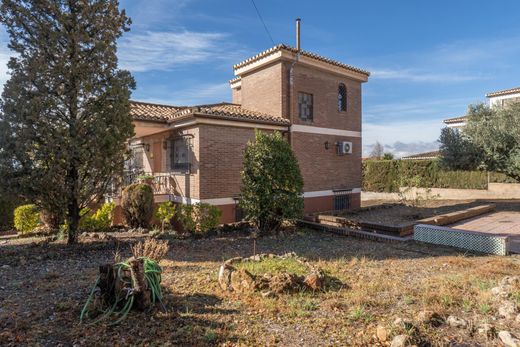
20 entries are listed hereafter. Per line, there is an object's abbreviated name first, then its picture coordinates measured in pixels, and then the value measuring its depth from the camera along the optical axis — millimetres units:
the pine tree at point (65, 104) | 7539
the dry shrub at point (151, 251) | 4988
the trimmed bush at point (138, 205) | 10836
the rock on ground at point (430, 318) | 3855
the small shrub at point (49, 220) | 11180
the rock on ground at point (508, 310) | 4062
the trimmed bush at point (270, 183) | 10109
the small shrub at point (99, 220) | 10898
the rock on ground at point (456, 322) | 3844
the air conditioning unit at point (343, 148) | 15898
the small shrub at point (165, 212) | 10800
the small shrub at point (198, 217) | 10320
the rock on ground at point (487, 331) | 3617
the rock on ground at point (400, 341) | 3301
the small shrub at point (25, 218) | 11102
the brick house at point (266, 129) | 11859
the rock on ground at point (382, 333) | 3452
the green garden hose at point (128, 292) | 3954
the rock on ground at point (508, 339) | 3363
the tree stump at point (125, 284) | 4121
